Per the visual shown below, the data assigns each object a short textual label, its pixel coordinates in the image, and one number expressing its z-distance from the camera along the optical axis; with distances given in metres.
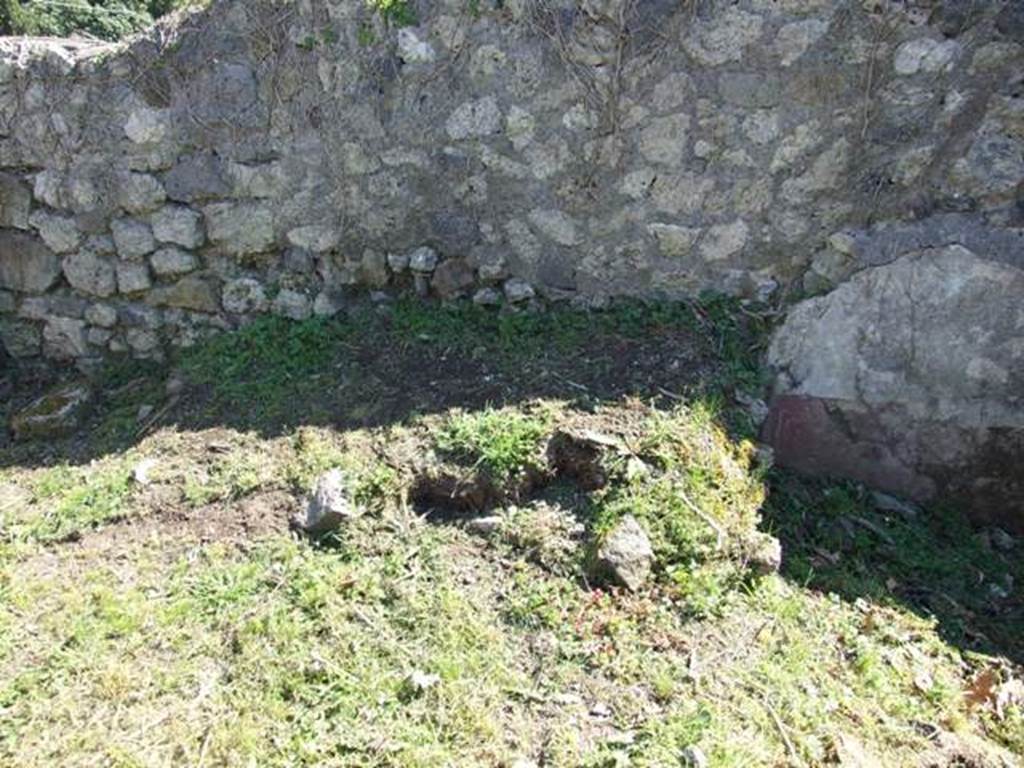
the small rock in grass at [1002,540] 3.21
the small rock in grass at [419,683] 2.27
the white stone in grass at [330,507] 2.80
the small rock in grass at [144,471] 3.15
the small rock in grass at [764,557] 2.71
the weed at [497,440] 2.93
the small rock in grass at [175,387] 3.78
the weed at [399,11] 3.54
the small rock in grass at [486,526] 2.81
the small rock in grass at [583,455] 2.89
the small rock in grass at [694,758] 2.06
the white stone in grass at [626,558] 2.58
